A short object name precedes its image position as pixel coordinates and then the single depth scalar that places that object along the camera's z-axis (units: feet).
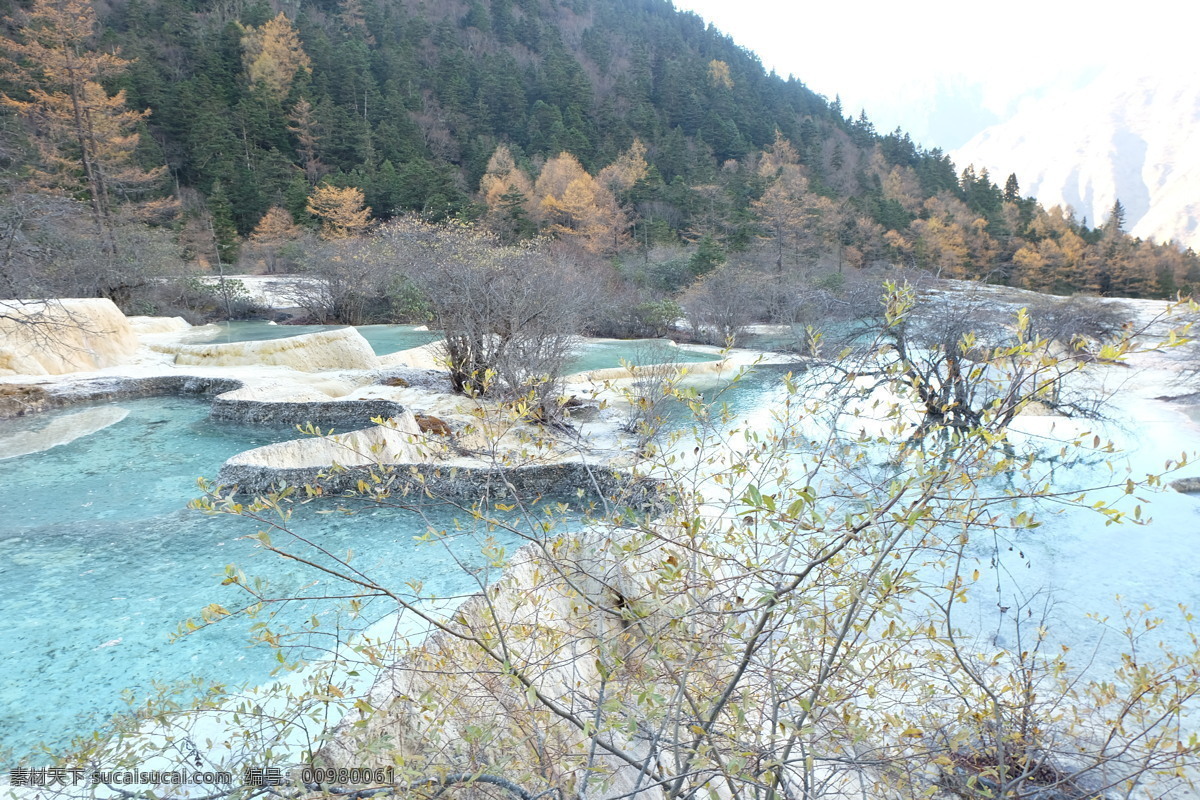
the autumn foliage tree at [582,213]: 101.86
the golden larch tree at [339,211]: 102.42
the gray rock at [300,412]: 26.73
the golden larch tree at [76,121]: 68.90
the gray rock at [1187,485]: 21.76
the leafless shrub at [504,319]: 27.84
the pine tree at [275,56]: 132.87
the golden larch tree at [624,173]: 115.65
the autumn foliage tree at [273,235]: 94.68
